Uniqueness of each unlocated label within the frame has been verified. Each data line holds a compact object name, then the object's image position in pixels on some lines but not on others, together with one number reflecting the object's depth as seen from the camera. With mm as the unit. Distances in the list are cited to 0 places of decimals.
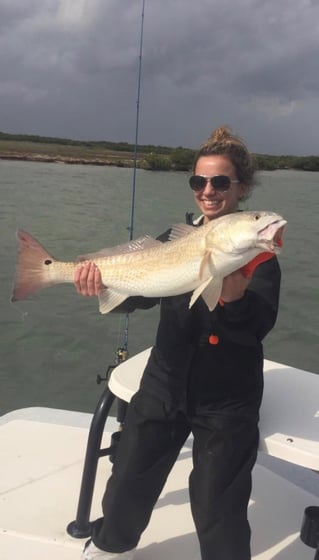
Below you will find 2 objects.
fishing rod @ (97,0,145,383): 3904
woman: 2439
